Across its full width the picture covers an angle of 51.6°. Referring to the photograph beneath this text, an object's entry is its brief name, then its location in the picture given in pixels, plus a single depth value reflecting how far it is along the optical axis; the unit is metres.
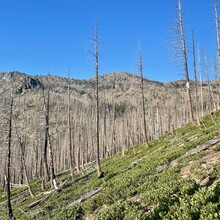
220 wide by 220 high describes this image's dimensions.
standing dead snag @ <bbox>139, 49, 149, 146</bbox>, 27.31
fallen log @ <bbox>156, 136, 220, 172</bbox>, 11.61
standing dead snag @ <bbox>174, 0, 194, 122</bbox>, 22.36
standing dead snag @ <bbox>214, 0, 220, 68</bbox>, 25.13
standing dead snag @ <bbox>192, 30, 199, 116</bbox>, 29.26
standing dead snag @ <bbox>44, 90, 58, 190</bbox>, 23.65
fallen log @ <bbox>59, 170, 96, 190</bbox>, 21.95
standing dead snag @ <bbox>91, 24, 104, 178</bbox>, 20.92
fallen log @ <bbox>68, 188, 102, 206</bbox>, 12.47
